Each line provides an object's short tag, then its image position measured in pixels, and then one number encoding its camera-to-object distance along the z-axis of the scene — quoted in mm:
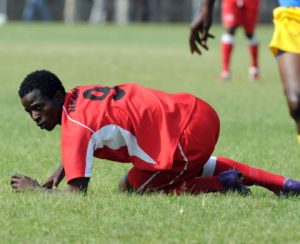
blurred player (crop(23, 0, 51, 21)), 98500
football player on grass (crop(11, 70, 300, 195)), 12562
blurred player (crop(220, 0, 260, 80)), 36250
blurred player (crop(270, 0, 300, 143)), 13375
